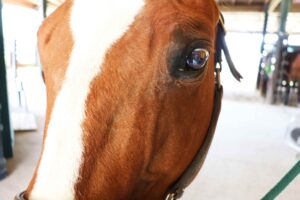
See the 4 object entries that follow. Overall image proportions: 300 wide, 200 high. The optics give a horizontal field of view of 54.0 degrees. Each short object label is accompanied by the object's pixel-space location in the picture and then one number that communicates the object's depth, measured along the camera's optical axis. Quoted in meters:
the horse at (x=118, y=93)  0.50
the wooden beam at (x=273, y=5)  6.41
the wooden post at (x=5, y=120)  2.54
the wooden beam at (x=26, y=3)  6.98
